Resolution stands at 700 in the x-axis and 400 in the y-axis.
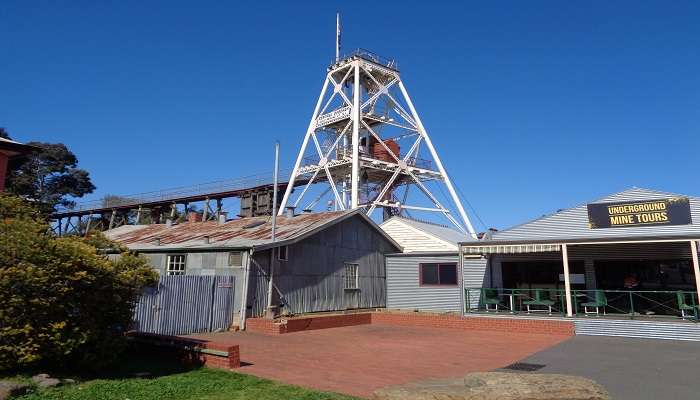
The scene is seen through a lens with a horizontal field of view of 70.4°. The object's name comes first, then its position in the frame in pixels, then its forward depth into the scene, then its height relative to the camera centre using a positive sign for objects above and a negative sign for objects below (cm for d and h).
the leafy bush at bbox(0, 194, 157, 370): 735 -5
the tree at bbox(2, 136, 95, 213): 5846 +1408
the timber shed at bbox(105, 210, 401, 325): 1823 +155
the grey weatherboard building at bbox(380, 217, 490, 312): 2250 +140
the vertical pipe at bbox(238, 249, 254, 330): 1723 +13
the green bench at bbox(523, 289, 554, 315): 1759 -13
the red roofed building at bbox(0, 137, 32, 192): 1469 +418
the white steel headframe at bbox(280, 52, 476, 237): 3528 +1089
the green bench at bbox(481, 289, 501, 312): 1898 -3
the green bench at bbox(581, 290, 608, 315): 1677 -10
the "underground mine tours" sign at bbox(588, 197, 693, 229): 1747 +308
